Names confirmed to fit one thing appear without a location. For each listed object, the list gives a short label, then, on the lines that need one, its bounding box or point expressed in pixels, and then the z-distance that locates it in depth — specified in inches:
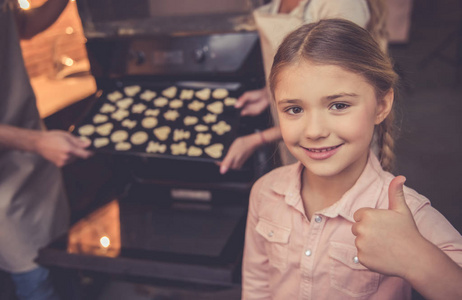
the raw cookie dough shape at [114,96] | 61.2
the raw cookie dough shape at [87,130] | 55.9
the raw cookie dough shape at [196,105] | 57.3
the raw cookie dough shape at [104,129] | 55.8
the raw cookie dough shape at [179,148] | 51.2
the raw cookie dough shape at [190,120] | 56.2
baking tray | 52.0
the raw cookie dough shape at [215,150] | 49.7
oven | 48.7
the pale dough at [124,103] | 59.8
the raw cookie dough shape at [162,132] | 53.7
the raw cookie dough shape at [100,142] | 53.6
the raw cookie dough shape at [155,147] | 51.5
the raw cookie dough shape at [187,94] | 59.9
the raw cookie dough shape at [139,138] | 53.8
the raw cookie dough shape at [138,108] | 59.5
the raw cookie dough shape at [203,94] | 58.7
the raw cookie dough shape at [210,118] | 55.2
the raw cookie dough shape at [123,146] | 52.7
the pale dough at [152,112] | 58.5
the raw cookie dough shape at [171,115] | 57.4
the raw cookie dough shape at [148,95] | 61.5
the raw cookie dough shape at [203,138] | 52.2
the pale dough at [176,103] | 58.8
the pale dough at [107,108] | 59.3
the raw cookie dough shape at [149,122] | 56.8
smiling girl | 21.2
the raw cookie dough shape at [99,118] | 57.7
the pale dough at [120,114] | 58.2
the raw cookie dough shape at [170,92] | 60.8
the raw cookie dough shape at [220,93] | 58.2
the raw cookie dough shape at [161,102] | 59.6
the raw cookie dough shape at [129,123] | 57.1
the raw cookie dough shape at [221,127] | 53.6
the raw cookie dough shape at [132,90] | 61.9
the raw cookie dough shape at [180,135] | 53.4
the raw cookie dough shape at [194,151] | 50.6
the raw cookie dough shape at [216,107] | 55.7
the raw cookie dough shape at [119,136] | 54.5
